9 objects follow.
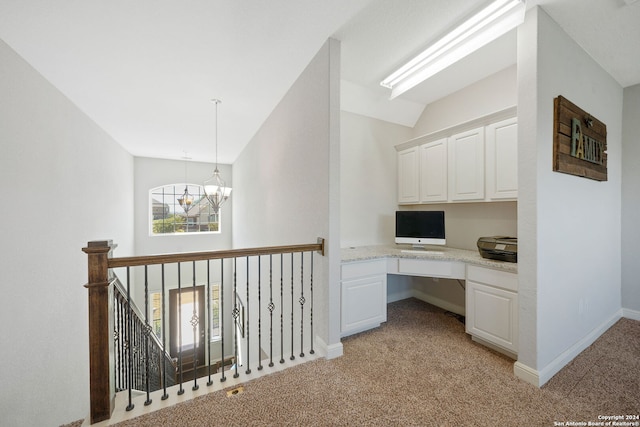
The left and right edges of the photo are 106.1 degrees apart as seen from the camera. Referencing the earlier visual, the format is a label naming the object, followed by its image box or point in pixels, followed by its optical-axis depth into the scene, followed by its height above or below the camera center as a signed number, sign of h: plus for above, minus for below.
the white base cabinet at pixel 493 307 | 1.99 -0.85
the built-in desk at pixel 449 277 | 2.03 -0.71
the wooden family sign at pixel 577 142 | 1.88 +0.60
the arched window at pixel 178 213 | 6.42 -0.03
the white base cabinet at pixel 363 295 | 2.36 -0.86
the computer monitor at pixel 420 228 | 2.88 -0.20
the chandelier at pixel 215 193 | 3.52 +0.28
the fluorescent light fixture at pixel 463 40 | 1.81 +1.52
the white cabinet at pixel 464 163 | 2.37 +0.56
